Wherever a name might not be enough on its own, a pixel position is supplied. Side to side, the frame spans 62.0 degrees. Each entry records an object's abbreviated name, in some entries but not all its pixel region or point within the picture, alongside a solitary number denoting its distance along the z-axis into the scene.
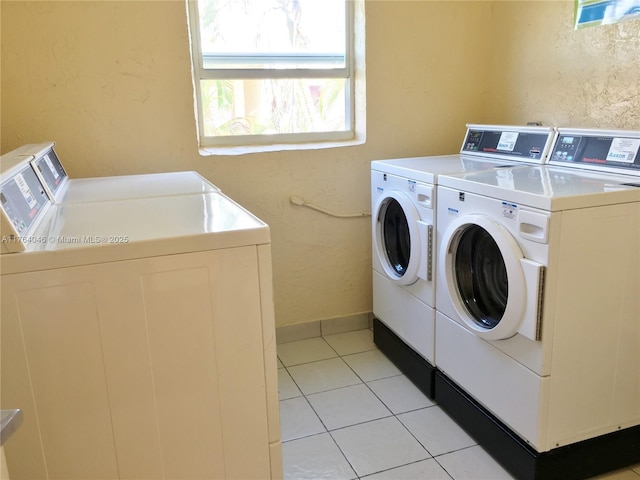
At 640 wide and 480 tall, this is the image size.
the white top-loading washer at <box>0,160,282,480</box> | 1.22
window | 2.81
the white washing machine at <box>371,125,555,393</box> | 2.34
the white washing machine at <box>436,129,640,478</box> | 1.68
